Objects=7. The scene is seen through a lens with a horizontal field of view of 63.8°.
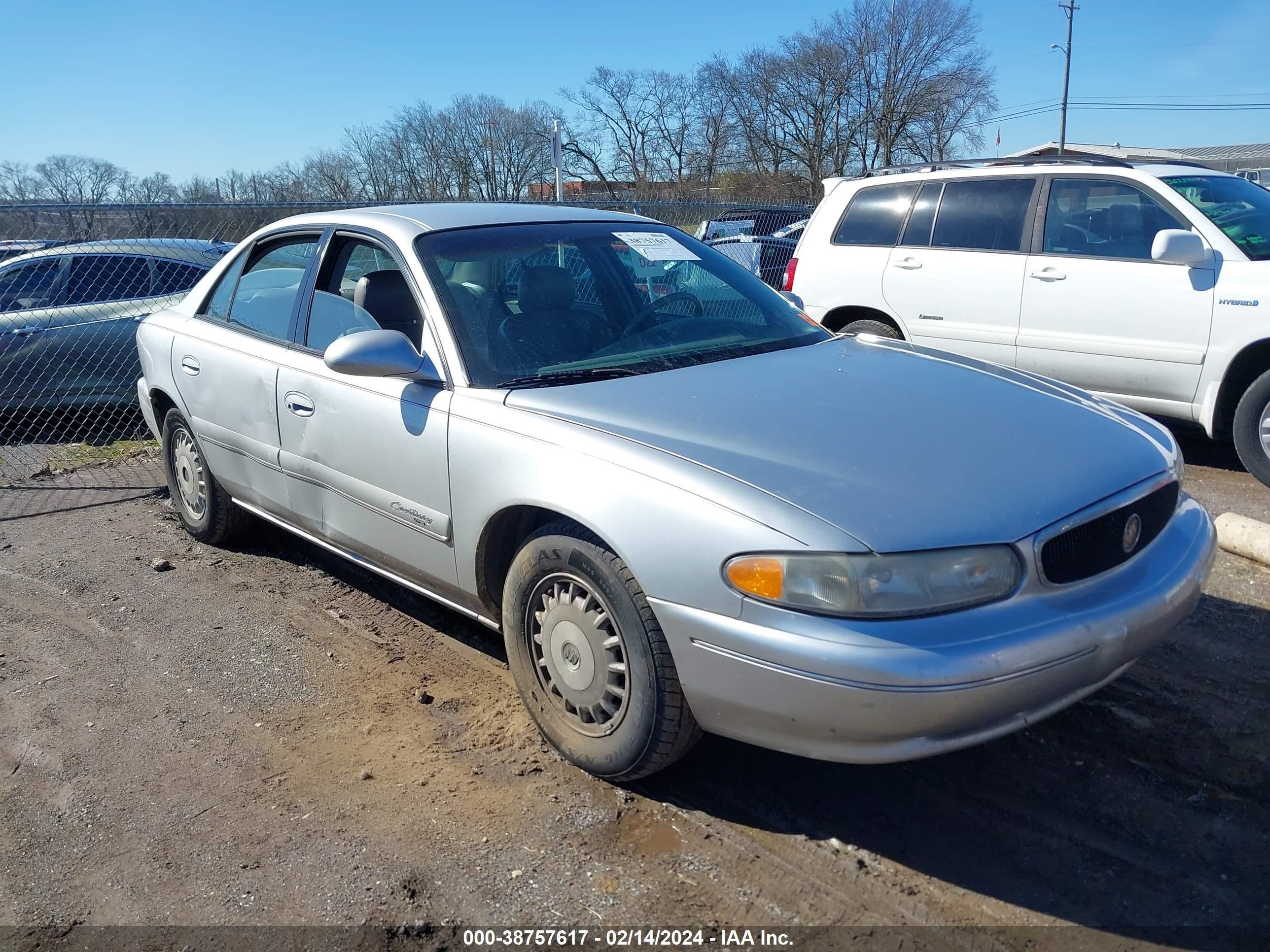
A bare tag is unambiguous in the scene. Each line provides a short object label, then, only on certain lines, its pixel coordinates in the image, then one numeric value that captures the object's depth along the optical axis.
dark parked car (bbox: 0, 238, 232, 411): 8.43
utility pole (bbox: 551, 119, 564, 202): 11.92
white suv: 5.77
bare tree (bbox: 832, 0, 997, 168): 49.62
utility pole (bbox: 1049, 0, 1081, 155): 48.97
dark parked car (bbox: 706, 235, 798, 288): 12.55
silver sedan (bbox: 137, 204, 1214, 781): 2.41
